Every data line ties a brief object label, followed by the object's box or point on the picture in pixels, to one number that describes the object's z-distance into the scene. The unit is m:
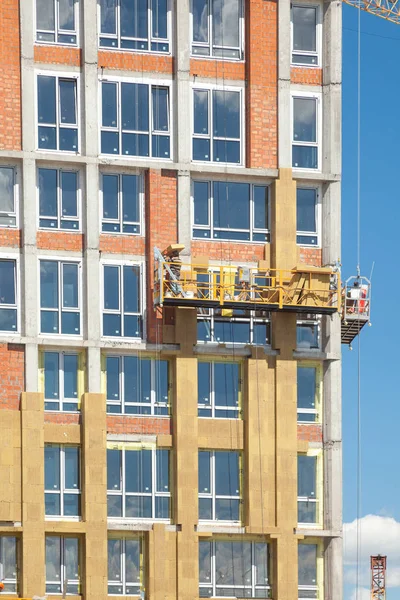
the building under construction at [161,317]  81.81
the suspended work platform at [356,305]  86.19
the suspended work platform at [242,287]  82.75
